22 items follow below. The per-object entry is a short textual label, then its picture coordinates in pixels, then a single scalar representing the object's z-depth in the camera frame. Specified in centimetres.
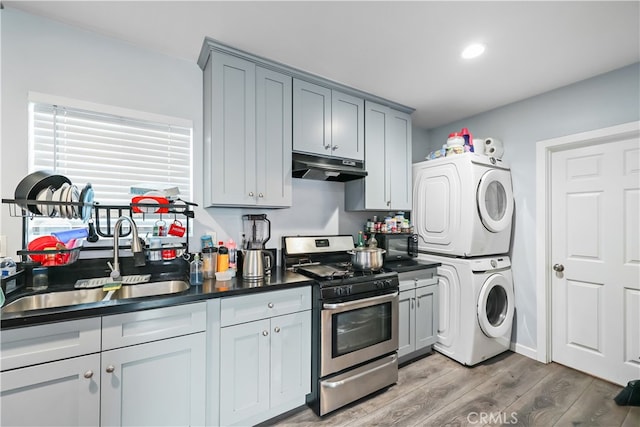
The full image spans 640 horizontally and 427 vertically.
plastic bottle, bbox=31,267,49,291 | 150
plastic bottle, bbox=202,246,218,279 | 186
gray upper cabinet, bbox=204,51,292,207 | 190
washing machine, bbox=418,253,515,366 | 243
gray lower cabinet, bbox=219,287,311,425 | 157
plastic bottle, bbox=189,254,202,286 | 168
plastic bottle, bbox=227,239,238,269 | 203
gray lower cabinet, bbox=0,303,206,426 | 111
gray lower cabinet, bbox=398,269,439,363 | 243
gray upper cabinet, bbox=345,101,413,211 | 266
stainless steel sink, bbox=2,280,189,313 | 139
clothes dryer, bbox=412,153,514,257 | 248
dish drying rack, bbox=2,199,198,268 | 146
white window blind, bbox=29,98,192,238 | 168
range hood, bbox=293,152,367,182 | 215
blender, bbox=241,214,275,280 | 187
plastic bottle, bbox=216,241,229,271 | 186
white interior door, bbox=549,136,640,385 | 212
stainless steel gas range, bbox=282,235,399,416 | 182
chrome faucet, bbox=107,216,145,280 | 164
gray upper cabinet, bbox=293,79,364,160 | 224
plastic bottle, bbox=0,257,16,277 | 137
